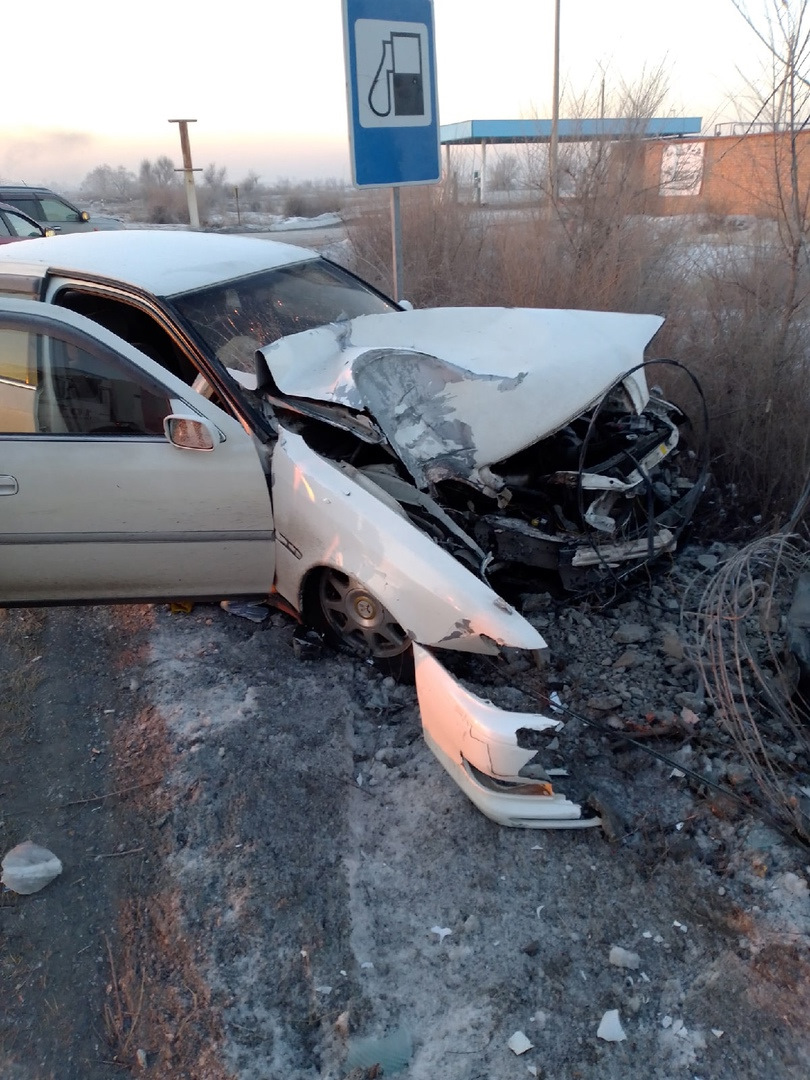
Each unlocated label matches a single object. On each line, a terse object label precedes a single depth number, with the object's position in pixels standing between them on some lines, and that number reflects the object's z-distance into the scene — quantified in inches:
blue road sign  157.4
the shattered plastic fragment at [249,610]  142.6
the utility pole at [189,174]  756.6
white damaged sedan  120.8
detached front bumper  91.9
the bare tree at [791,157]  167.5
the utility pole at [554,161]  307.4
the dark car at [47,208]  515.2
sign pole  176.5
